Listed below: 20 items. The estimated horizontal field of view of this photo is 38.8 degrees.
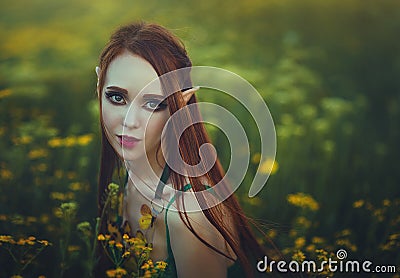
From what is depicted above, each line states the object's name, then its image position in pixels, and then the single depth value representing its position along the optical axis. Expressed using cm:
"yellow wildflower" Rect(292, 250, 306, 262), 171
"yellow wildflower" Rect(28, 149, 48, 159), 232
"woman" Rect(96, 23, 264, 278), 161
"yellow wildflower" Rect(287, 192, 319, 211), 204
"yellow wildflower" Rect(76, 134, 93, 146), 215
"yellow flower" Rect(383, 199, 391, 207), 212
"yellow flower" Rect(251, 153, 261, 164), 253
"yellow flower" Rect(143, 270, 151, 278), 157
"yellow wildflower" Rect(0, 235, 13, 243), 166
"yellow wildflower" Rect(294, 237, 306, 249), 201
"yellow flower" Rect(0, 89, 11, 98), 199
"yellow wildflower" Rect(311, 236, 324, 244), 195
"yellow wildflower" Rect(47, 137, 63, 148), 221
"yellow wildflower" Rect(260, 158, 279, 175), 205
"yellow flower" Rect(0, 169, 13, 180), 224
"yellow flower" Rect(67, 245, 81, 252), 195
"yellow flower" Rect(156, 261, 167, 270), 156
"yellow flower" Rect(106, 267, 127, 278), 153
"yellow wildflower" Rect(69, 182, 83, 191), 224
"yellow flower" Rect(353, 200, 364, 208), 203
